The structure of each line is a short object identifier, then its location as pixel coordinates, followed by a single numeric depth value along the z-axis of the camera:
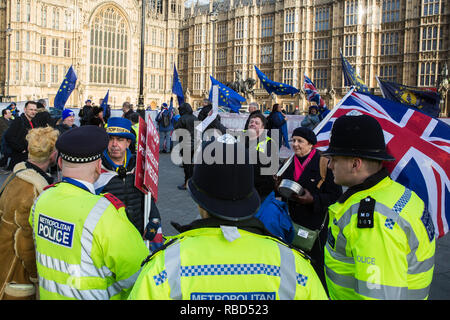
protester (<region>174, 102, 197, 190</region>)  9.12
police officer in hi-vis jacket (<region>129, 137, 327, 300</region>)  1.38
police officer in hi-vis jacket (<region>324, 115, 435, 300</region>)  1.66
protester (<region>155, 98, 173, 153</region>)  15.03
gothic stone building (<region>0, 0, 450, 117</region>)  32.66
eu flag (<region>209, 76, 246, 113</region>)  12.45
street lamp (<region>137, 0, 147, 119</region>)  13.48
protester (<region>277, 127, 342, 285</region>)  3.31
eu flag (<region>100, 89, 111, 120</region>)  13.30
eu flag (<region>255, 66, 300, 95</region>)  12.32
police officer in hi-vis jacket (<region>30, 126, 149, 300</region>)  1.88
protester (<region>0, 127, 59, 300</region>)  2.33
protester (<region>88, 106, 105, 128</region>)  6.56
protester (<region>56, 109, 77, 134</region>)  8.21
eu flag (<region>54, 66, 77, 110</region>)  13.48
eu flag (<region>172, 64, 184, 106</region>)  14.01
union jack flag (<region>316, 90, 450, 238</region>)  2.98
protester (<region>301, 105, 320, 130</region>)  11.42
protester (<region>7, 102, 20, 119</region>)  12.41
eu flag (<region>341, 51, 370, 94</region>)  6.77
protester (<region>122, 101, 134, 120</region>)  10.58
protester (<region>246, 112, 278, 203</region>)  3.71
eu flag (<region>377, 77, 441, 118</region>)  5.64
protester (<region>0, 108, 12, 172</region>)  8.66
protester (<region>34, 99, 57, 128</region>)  8.36
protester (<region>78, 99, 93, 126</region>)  9.63
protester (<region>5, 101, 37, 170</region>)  7.93
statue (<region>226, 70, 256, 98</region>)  31.66
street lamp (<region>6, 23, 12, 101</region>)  38.55
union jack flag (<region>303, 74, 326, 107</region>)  13.58
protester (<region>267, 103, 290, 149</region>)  9.74
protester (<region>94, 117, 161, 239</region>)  3.26
